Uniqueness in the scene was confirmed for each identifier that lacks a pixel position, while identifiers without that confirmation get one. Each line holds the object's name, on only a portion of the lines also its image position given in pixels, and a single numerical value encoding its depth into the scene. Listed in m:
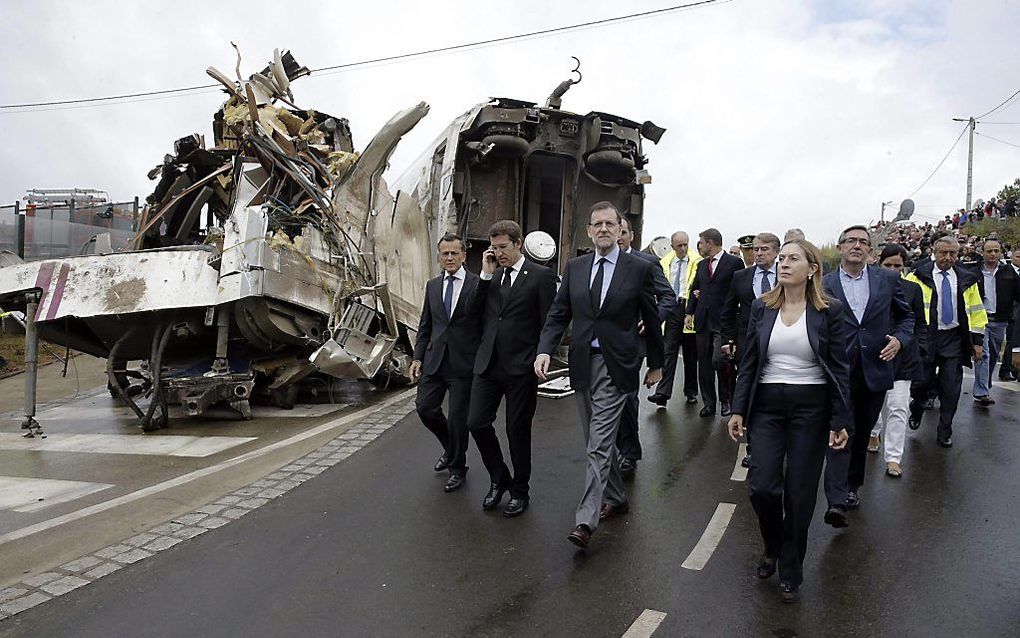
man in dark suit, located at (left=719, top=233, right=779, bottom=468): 6.02
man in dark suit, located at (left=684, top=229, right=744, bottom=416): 7.07
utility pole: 27.86
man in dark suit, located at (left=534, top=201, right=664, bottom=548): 3.98
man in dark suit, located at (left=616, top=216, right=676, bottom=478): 4.89
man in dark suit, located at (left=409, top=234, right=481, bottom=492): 4.89
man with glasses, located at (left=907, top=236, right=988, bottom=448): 6.14
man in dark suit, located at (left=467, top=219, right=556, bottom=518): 4.48
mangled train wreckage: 7.36
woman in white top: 3.34
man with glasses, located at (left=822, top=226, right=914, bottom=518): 4.40
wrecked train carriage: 10.30
